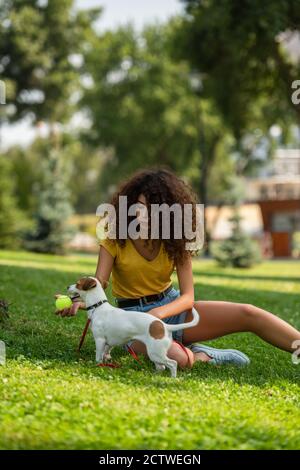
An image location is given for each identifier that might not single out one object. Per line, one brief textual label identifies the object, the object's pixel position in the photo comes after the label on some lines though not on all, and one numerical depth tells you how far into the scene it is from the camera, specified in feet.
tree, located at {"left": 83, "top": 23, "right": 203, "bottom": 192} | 152.05
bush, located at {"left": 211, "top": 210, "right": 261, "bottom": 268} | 87.76
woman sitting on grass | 19.42
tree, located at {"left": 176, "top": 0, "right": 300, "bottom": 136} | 62.03
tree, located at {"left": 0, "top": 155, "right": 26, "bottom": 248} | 97.45
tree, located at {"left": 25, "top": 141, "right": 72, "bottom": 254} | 90.79
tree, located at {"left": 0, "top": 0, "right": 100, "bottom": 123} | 127.54
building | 132.26
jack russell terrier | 17.65
